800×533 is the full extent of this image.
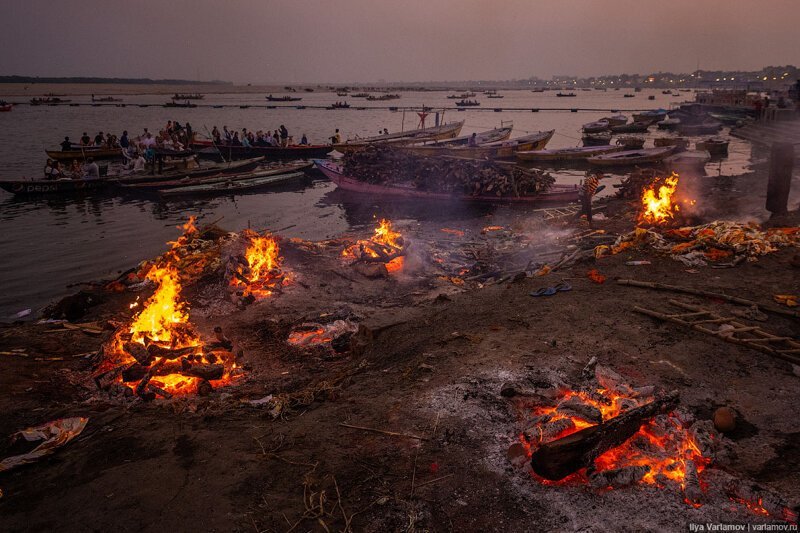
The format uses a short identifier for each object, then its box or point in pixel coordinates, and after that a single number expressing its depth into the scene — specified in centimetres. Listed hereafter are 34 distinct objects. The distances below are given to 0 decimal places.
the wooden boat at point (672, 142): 3247
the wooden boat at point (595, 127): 4689
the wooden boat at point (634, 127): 4978
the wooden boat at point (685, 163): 2323
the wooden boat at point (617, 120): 5272
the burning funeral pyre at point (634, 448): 409
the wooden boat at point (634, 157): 2880
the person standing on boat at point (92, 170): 2494
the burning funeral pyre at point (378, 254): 1215
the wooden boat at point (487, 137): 3652
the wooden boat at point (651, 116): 5181
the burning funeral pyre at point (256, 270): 1093
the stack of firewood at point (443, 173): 2117
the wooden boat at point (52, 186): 2380
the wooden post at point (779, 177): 1227
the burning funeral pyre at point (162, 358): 745
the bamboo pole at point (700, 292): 745
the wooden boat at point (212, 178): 2533
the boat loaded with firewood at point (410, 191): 2072
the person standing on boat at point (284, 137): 3587
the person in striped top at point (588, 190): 1548
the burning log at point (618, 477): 420
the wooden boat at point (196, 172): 2527
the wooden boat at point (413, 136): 3506
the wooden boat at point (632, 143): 3391
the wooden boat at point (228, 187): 2461
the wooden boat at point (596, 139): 4041
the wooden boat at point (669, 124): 5047
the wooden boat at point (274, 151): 3477
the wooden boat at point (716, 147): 3056
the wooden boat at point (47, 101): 9325
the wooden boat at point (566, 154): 3222
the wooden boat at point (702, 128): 4647
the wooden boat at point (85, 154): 3094
